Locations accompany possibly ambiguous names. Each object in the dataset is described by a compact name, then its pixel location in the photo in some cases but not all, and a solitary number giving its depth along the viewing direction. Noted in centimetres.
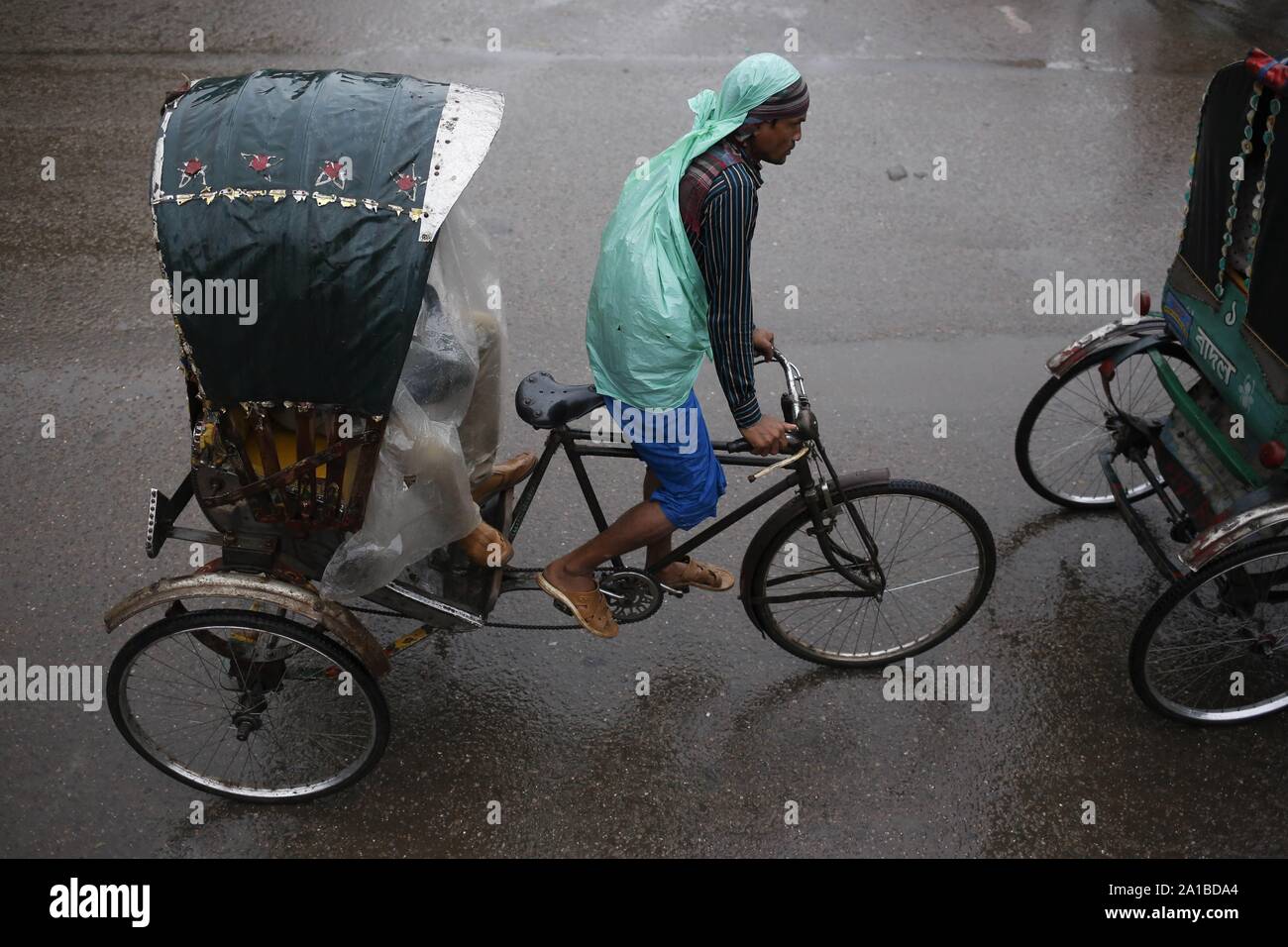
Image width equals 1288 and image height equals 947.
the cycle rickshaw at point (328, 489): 254
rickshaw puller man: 286
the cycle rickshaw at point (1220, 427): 321
